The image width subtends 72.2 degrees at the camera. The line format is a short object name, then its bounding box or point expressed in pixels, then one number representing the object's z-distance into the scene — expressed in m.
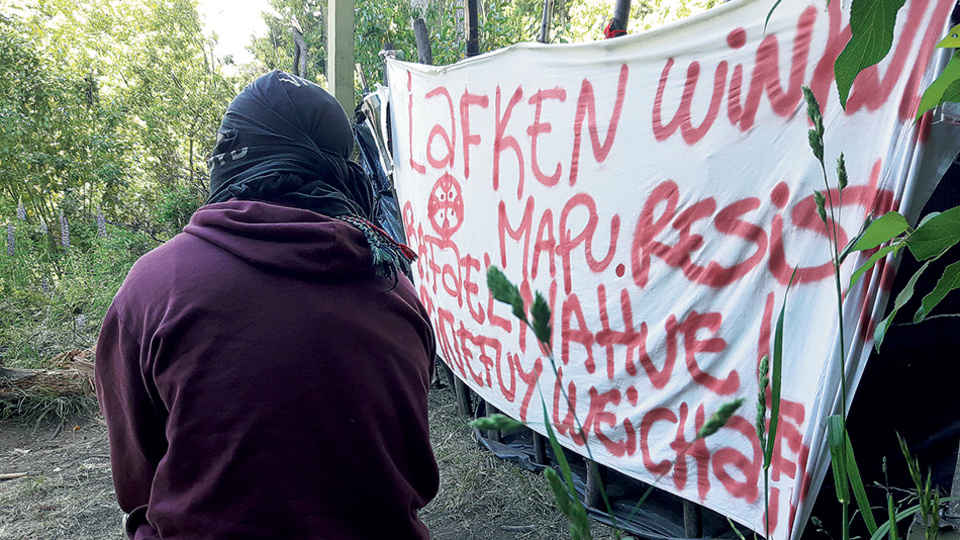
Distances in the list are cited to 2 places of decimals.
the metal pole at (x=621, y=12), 2.76
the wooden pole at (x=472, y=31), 3.70
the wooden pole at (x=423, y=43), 4.52
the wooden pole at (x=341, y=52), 3.93
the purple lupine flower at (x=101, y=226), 7.43
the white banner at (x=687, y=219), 1.45
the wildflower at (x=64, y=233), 7.12
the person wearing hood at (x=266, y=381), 1.05
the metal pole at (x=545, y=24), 3.52
